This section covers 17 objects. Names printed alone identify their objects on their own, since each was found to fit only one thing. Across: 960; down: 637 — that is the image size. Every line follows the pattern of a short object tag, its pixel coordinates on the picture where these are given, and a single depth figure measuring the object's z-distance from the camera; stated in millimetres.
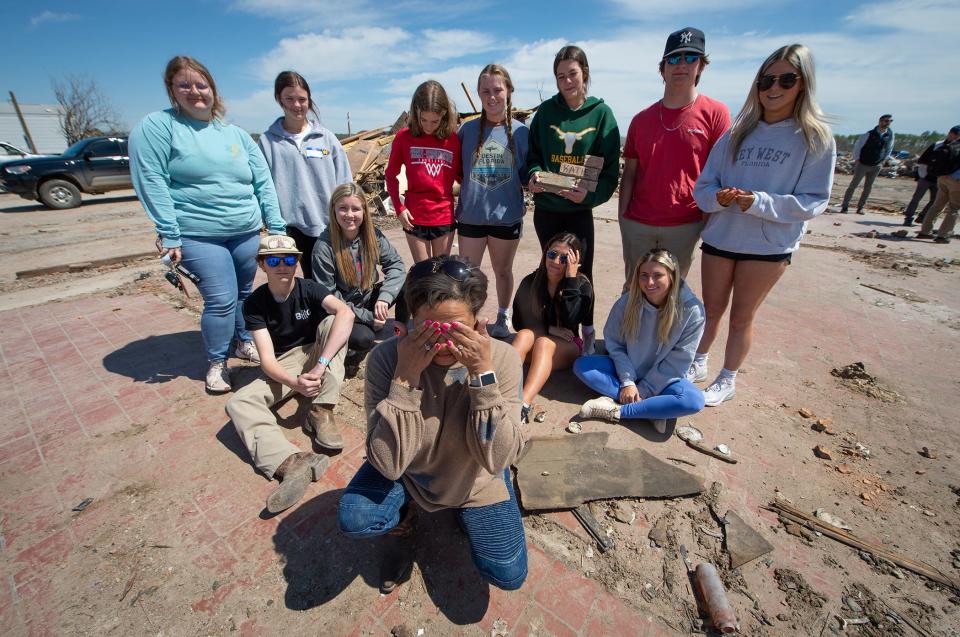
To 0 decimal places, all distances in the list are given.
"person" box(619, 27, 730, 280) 2721
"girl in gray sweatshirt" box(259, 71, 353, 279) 3332
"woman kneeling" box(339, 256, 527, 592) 1570
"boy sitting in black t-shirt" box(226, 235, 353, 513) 2406
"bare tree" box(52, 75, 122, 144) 26000
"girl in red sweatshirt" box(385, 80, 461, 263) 3252
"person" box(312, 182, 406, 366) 3223
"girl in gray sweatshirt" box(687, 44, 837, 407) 2354
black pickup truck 10180
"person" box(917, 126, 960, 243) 7762
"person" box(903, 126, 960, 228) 8234
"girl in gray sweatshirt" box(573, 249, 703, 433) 2723
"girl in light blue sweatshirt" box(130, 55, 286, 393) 2723
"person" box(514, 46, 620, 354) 2977
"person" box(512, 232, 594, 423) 3039
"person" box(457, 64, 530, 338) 3316
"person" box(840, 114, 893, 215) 9469
